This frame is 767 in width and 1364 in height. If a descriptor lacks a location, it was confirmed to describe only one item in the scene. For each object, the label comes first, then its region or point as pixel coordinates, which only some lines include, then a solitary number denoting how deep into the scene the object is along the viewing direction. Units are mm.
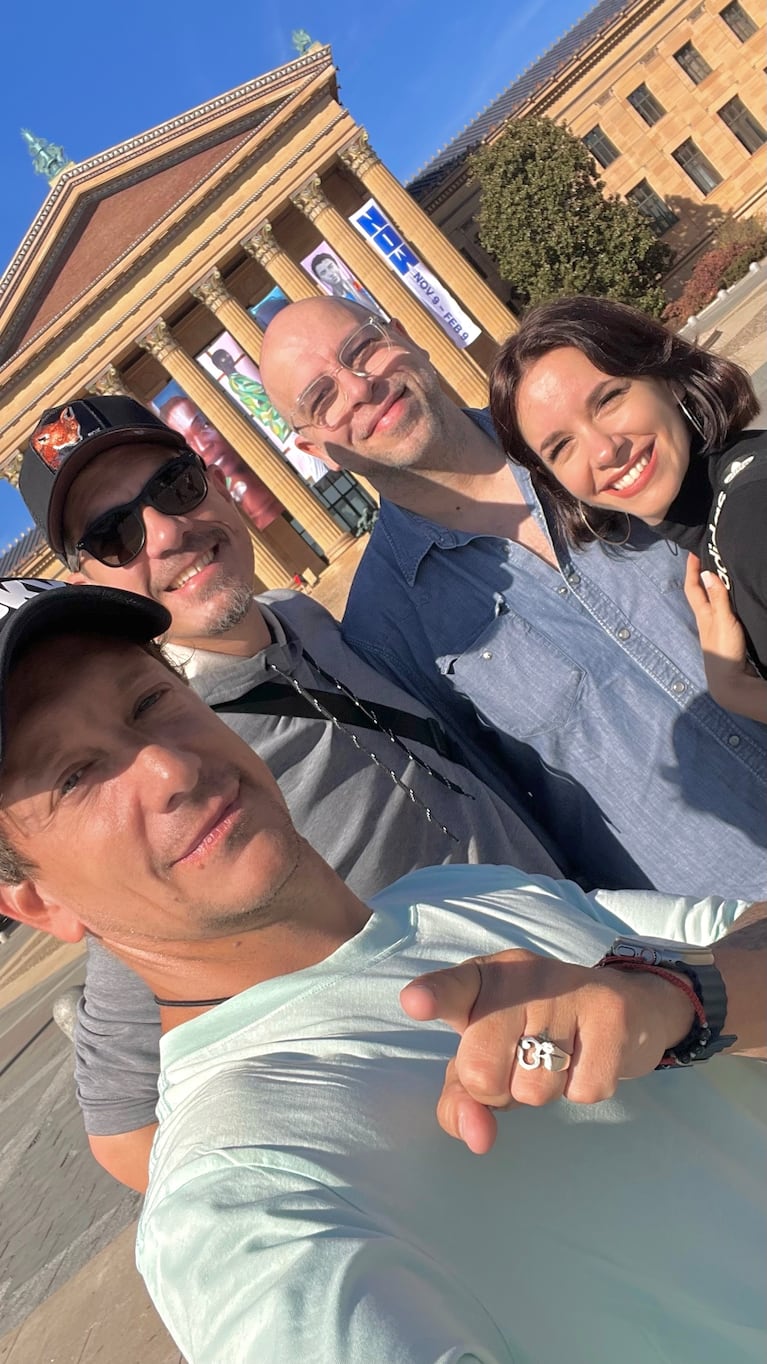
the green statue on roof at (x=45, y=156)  33562
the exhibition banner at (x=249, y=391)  30564
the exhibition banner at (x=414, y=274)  30828
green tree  34406
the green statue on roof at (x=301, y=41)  37062
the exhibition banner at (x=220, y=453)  31797
